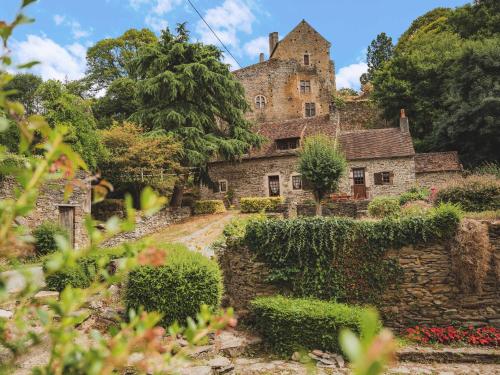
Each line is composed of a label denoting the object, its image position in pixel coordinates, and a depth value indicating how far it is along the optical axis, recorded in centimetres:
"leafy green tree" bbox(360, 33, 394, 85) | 4575
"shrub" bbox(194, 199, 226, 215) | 2086
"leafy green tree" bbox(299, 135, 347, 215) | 1741
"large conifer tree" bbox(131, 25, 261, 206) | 1970
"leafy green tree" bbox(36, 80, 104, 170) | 1605
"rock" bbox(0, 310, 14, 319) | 609
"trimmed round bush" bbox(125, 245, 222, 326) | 705
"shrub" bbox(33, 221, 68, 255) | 1216
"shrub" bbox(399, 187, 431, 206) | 1626
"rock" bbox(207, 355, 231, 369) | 610
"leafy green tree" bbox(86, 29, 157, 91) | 3212
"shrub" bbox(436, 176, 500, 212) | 1085
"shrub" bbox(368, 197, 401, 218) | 1384
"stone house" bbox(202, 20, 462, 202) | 2244
